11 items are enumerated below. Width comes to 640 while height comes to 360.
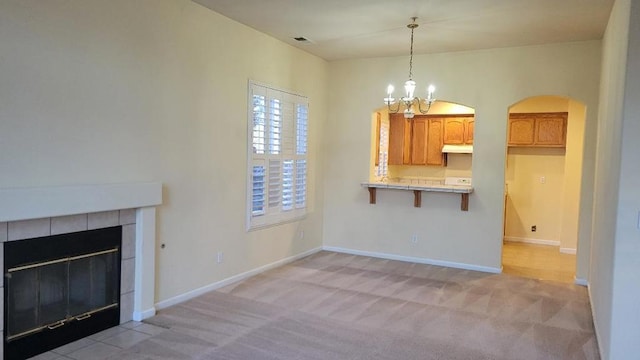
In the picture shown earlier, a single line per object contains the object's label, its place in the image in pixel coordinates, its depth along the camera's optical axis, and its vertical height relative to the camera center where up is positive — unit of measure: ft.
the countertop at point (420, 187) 19.83 -1.06
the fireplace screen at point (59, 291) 10.30 -3.50
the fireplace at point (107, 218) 9.84 -1.65
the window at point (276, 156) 17.67 +0.14
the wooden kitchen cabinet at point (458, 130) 25.80 +2.04
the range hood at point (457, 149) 25.38 +0.93
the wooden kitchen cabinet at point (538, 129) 24.82 +2.19
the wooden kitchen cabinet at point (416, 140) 26.63 +1.41
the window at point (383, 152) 25.30 +0.62
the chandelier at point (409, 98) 15.47 +2.30
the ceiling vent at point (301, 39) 18.37 +5.01
